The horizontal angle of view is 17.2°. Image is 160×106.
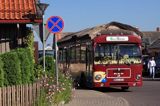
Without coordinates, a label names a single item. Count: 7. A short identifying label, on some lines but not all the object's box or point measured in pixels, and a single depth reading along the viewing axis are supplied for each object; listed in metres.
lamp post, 20.44
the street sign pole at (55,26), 19.89
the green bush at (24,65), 14.52
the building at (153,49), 70.03
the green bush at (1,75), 12.80
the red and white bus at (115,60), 28.48
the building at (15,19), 17.39
